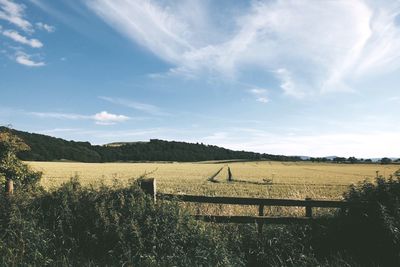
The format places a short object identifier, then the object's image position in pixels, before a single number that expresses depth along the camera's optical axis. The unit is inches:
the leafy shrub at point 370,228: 281.4
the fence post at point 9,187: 358.1
